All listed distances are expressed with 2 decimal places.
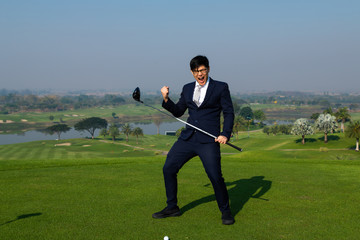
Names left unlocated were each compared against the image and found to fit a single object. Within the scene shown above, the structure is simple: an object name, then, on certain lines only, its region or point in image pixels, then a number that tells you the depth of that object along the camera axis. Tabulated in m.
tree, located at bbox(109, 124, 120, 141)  137.75
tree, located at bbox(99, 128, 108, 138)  151.14
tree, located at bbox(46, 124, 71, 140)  152.38
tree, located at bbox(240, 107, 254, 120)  197.12
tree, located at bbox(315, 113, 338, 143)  83.19
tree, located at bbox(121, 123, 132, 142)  133.95
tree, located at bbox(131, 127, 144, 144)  130.00
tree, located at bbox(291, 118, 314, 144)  87.12
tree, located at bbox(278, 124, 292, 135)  141.75
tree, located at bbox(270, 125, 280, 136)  142.62
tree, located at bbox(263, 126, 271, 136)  145.06
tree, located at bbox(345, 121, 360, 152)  65.88
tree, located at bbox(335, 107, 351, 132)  109.01
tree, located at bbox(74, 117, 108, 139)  157.88
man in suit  5.93
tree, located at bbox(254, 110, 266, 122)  192.50
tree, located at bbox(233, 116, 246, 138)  121.14
